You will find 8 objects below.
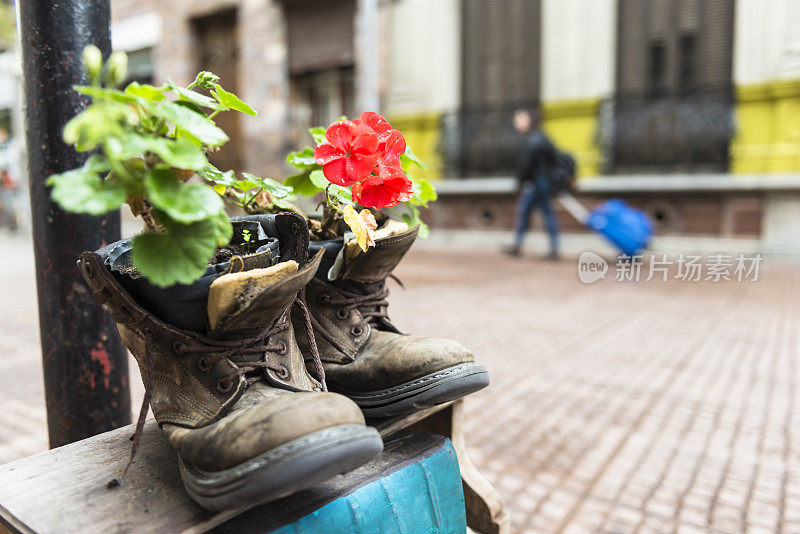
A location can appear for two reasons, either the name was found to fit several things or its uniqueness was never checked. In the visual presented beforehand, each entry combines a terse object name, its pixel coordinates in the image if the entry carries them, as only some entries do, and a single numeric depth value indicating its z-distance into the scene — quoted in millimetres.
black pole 1233
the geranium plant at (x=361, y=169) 1030
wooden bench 850
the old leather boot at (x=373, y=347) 1130
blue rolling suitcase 6824
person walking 7480
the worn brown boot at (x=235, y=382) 792
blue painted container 967
